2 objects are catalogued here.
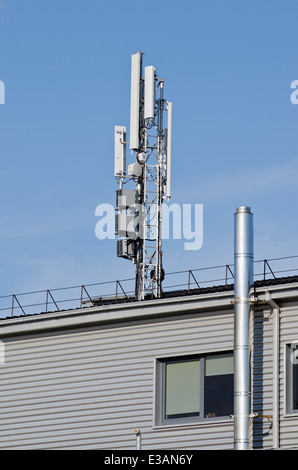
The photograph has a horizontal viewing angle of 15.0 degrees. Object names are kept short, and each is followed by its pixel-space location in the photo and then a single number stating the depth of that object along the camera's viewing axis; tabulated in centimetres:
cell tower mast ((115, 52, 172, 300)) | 4734
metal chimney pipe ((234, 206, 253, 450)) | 2841
